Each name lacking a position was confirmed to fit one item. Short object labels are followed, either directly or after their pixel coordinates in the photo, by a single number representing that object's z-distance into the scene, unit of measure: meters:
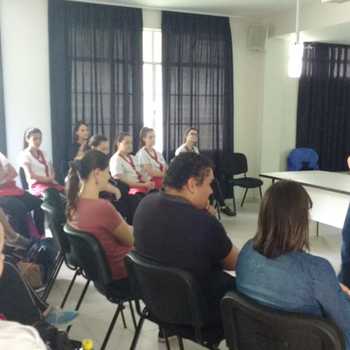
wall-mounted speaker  6.19
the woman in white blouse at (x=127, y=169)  4.83
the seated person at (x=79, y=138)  5.25
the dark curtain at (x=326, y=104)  6.59
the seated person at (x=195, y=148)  5.64
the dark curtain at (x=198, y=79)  5.85
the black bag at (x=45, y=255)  3.11
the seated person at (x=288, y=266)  1.37
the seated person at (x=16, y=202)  4.01
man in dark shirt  1.76
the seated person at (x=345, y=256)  2.14
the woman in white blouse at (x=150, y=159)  5.12
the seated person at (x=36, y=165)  4.58
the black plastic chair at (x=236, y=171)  5.93
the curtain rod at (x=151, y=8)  5.38
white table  3.97
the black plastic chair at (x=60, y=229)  2.63
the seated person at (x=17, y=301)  1.60
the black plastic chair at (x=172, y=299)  1.67
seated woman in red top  2.33
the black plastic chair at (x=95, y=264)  2.11
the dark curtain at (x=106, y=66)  5.35
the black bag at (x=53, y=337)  1.52
